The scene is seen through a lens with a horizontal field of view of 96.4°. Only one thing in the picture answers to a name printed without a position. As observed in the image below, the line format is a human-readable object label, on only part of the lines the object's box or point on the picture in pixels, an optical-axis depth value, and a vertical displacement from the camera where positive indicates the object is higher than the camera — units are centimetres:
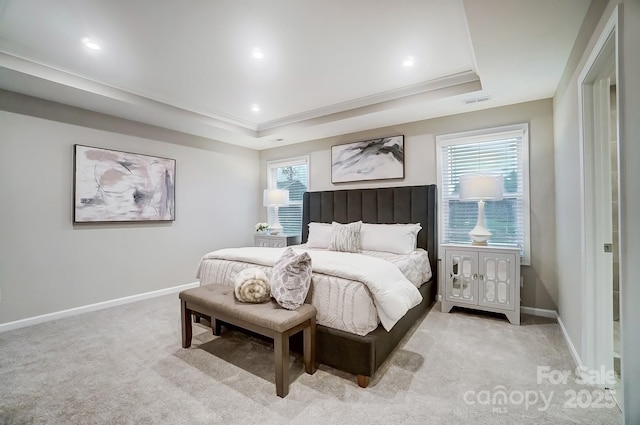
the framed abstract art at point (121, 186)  345 +39
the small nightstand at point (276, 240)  486 -44
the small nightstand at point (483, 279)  301 -71
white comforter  204 -46
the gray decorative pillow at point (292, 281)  208 -49
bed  200 -57
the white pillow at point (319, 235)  406 -30
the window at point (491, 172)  336 +46
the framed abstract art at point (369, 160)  416 +85
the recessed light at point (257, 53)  255 +148
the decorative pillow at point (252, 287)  217 -55
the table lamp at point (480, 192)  315 +26
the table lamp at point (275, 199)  503 +29
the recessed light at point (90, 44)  236 +145
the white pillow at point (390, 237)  350 -28
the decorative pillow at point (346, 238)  367 -30
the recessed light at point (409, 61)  270 +148
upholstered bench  184 -73
